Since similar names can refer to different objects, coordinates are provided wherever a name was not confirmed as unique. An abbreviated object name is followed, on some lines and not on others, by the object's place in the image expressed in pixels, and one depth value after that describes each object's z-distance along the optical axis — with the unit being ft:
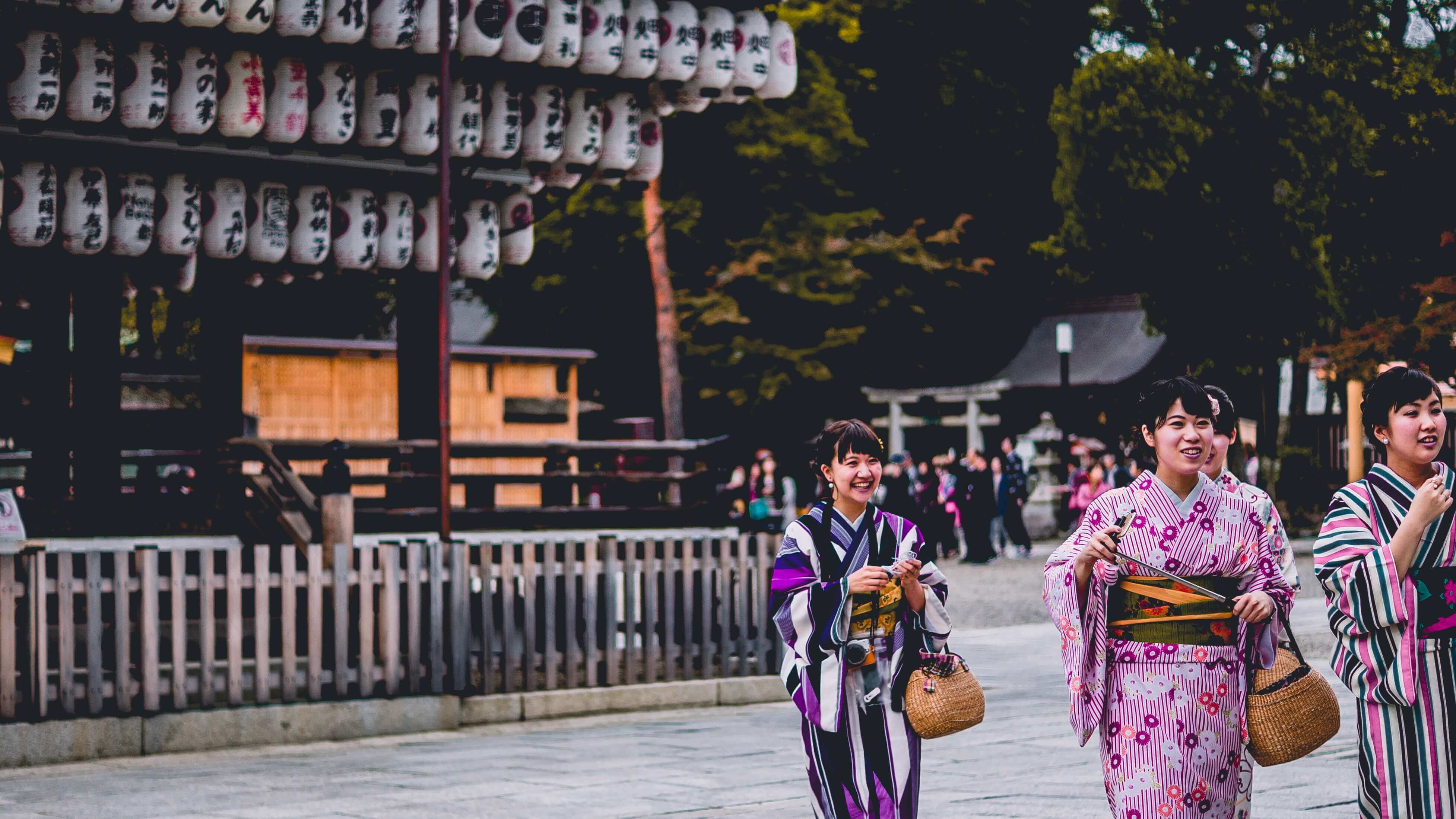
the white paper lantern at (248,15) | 34.45
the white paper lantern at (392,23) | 36.76
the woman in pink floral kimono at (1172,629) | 14.71
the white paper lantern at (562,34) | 38.91
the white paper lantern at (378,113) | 38.50
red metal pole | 35.81
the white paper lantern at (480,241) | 42.55
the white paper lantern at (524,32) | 38.47
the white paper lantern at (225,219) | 37.93
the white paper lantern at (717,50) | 41.93
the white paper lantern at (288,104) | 36.91
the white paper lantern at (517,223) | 43.98
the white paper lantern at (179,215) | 37.04
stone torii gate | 104.83
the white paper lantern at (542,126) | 40.55
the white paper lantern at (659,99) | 42.65
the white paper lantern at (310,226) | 39.24
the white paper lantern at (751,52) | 42.65
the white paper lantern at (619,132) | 41.93
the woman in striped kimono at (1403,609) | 14.26
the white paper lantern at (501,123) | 39.91
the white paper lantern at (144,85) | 34.65
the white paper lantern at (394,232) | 40.47
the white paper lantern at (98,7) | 32.81
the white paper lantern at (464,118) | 39.14
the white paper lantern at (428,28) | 37.24
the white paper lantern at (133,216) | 36.58
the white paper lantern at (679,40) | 41.09
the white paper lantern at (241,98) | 36.22
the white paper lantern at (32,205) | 34.94
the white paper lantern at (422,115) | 38.91
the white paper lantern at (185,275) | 38.81
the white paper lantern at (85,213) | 35.63
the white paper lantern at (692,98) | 42.72
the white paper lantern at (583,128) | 41.11
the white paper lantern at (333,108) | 37.58
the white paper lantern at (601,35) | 39.81
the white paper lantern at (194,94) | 35.55
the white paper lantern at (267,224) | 38.73
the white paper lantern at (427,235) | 41.24
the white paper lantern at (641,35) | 40.42
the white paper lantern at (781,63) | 43.47
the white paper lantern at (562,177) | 42.22
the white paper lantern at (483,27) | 37.99
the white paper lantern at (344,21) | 36.04
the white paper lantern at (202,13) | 33.99
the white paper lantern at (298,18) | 35.32
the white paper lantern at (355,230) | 40.01
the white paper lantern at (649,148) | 43.50
